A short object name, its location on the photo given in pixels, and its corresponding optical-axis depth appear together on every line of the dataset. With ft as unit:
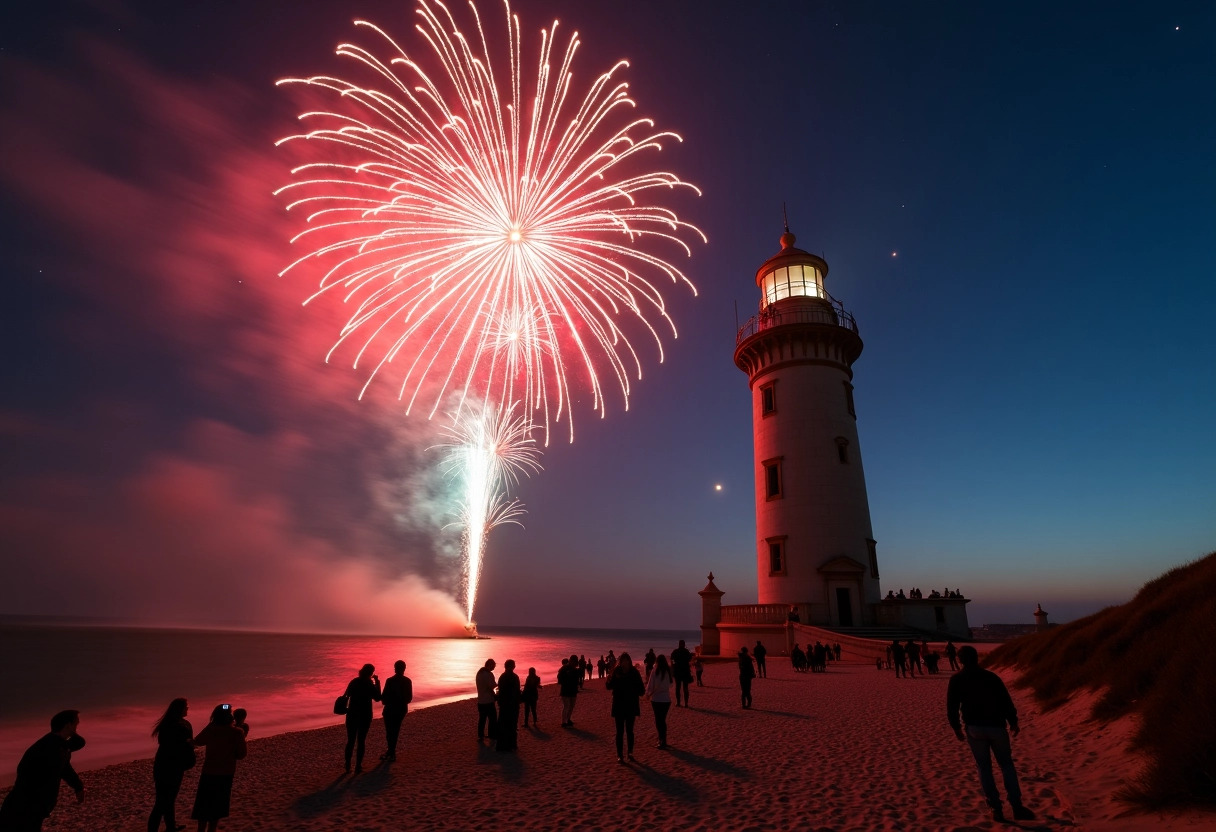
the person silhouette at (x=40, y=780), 18.81
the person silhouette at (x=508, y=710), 38.63
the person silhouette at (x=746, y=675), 51.80
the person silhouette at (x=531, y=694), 48.01
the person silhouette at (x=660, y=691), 35.42
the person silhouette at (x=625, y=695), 33.68
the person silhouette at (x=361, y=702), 33.55
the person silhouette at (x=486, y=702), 41.27
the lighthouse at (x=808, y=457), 100.22
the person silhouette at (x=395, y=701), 35.29
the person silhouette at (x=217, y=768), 23.04
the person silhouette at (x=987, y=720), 21.49
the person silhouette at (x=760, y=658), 78.07
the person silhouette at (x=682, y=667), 53.06
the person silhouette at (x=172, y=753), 22.84
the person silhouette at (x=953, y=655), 74.38
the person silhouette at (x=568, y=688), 48.57
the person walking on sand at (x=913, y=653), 73.46
